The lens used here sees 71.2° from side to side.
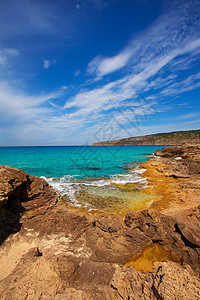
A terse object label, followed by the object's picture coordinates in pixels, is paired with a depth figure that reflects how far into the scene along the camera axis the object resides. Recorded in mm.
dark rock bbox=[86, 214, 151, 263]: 4180
